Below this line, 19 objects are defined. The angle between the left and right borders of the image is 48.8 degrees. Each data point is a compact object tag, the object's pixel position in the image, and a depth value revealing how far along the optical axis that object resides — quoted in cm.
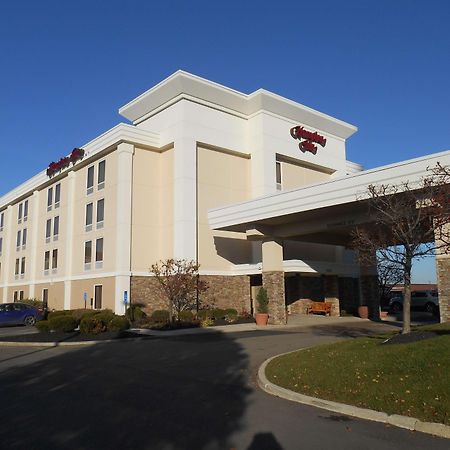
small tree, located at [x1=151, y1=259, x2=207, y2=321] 2820
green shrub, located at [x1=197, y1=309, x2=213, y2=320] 3042
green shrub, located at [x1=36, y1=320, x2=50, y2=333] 2300
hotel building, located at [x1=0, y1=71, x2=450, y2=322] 3244
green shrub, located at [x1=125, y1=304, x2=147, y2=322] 3028
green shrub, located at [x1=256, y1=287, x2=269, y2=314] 2931
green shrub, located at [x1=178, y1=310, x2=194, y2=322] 2942
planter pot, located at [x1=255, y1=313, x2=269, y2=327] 2841
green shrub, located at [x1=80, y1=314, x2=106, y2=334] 2222
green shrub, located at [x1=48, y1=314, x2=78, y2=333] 2278
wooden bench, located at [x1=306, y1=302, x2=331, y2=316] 3597
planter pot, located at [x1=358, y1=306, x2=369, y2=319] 3366
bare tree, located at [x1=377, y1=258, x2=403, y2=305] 4473
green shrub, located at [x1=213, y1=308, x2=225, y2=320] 3106
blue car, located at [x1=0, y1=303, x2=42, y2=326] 3000
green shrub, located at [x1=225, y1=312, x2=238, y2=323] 3017
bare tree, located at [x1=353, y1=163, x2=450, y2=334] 1203
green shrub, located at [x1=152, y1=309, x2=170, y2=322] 2912
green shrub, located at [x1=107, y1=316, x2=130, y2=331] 2269
